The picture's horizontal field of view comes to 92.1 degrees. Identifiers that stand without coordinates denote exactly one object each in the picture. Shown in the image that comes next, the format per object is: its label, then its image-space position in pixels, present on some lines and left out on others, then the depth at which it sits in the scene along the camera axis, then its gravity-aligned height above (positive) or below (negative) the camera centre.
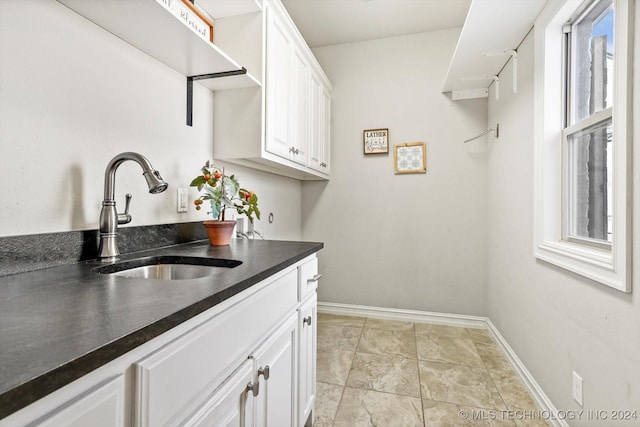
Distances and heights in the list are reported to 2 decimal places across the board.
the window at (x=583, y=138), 1.04 +0.34
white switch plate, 1.46 +0.07
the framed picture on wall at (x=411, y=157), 2.82 +0.52
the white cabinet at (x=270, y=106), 1.59 +0.60
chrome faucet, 1.00 +0.03
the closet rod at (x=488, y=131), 2.37 +0.66
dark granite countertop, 0.36 -0.18
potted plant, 1.42 +0.07
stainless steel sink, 1.06 -0.19
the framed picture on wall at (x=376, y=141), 2.91 +0.69
